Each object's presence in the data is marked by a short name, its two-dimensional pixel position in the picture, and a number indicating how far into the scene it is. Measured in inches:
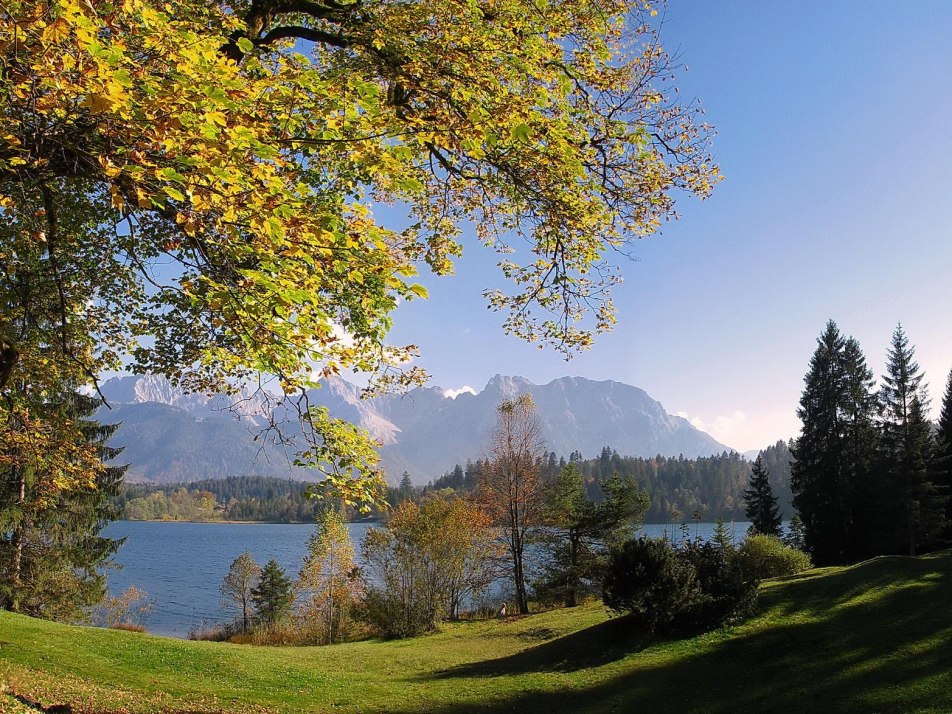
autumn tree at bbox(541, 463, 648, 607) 1366.9
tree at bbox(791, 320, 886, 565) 1438.2
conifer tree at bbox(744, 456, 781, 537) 1706.9
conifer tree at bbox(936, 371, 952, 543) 1402.6
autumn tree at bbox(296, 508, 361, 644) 1213.7
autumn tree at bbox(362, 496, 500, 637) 1119.6
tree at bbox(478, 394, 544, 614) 1256.8
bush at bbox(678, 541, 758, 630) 622.8
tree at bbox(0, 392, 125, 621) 877.8
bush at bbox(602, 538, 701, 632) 628.7
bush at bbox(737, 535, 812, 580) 929.5
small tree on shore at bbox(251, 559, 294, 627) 1579.7
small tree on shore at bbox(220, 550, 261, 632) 1616.6
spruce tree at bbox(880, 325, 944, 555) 1395.2
